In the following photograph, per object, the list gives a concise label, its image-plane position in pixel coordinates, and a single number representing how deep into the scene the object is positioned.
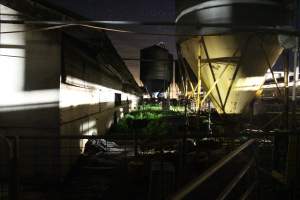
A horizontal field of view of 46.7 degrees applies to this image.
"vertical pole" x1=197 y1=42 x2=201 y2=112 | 10.64
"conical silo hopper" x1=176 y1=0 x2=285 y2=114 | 9.52
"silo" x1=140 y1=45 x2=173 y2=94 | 27.53
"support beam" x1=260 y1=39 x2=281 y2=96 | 10.11
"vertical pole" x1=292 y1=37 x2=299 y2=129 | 7.28
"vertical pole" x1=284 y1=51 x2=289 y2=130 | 8.57
